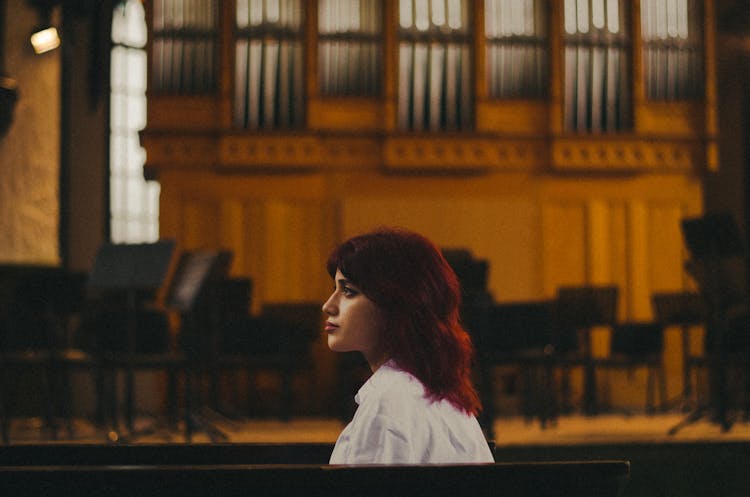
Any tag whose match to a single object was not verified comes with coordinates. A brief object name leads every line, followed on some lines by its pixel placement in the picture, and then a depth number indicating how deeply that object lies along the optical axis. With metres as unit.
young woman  2.84
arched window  19.16
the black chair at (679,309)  15.10
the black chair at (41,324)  12.58
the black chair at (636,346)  15.94
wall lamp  14.85
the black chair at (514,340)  11.51
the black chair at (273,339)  14.84
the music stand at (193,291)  10.89
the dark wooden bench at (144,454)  3.19
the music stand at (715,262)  11.44
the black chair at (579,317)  14.72
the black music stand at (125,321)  10.79
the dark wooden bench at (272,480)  2.38
